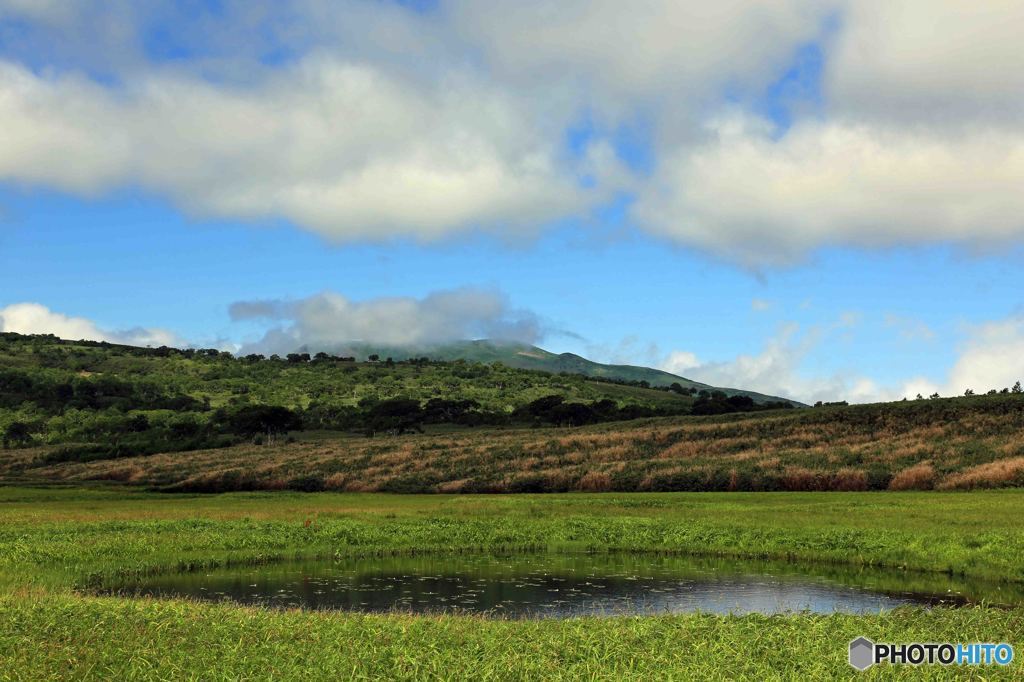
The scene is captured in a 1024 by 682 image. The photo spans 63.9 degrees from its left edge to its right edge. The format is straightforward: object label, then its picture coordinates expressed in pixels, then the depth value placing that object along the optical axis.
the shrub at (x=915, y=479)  60.80
